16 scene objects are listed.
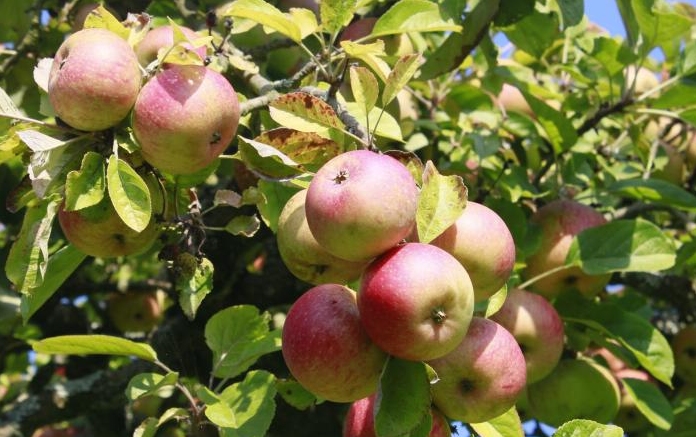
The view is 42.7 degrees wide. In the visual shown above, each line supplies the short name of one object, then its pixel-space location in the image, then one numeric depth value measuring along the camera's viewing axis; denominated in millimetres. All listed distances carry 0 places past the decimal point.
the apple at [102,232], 1425
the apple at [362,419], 1313
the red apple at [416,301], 1092
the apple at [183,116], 1305
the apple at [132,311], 3010
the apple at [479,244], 1201
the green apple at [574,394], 2102
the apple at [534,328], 1812
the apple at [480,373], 1234
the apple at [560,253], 2115
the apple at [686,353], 2727
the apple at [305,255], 1263
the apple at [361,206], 1114
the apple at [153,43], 1541
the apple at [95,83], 1305
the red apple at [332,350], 1172
